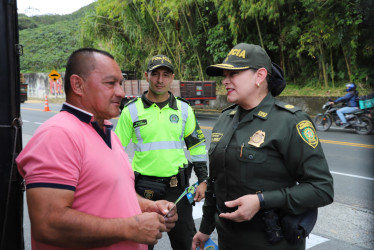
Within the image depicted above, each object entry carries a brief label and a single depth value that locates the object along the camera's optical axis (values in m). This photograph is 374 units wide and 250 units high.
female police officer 1.85
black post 1.80
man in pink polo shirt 1.33
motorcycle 10.60
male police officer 2.96
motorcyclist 10.94
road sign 23.31
